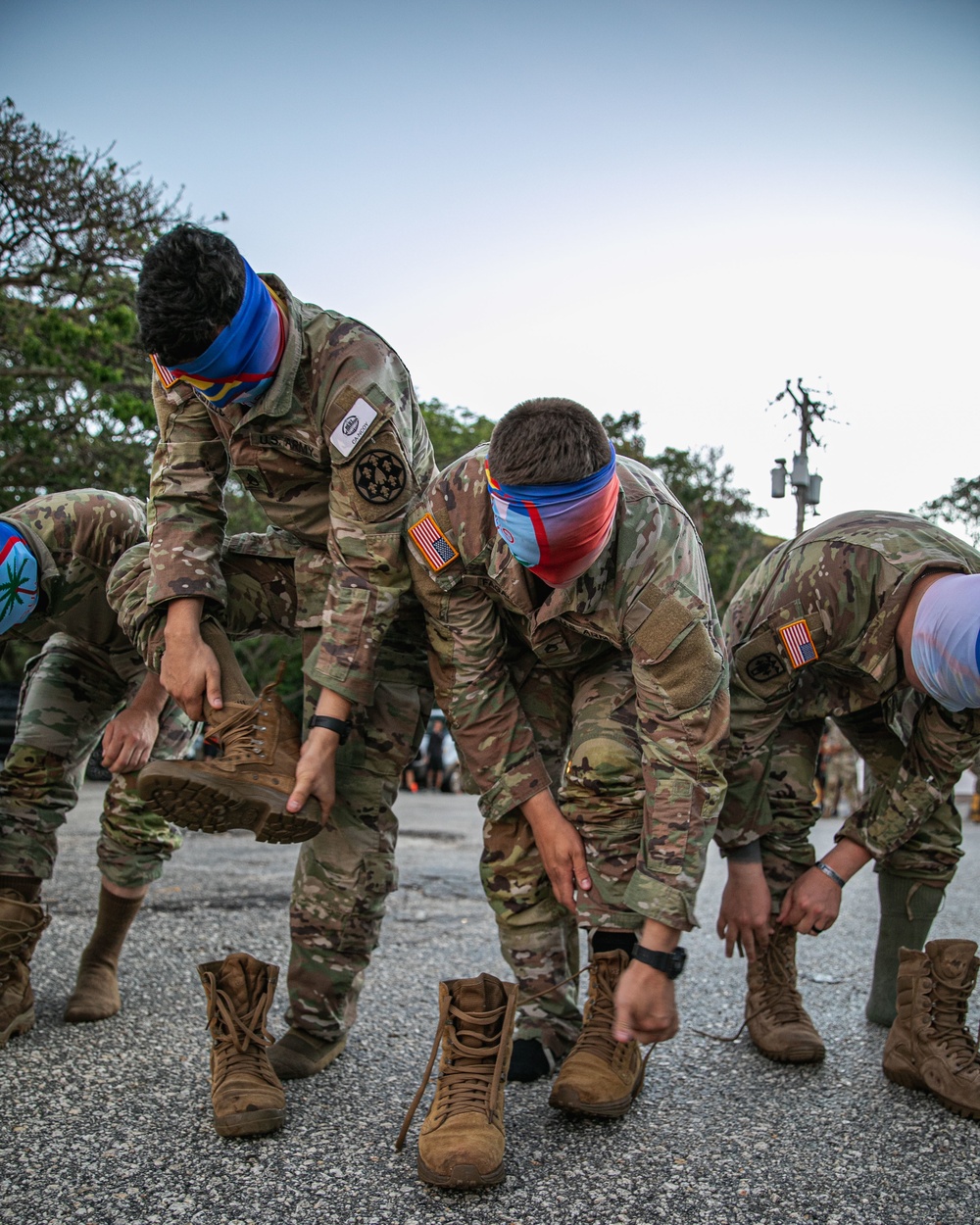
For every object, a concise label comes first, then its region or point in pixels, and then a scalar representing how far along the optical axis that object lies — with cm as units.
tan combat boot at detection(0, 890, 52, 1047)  260
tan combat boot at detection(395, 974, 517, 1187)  183
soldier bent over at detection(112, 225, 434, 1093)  227
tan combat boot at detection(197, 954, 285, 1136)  205
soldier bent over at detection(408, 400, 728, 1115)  213
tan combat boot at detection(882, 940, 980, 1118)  237
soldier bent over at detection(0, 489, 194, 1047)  268
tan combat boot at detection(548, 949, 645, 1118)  214
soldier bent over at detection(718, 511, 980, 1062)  253
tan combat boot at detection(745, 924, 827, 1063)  267
